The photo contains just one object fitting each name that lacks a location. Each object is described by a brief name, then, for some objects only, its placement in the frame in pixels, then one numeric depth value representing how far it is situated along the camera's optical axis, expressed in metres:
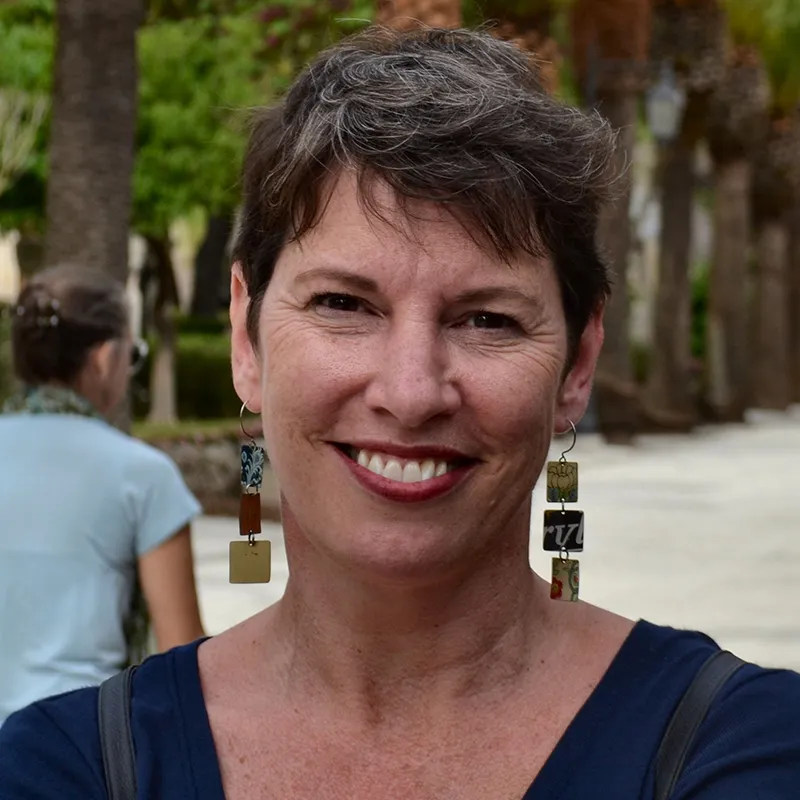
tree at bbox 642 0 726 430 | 28.52
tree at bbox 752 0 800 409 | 37.01
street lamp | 27.42
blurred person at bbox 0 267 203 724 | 4.36
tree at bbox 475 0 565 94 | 20.86
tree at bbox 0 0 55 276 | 25.11
